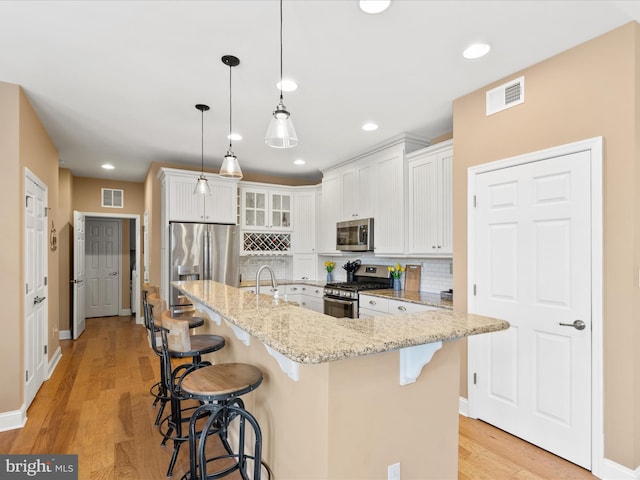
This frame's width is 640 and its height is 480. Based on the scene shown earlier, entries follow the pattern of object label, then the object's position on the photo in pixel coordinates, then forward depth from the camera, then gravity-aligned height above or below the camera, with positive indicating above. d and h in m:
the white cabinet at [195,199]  5.08 +0.62
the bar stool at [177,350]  2.08 -0.74
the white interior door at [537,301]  2.34 -0.43
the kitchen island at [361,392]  1.37 -0.67
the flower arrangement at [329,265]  5.97 -0.40
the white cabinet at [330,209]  5.41 +0.49
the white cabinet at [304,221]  6.23 +0.35
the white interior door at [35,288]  3.24 -0.46
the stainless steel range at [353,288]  4.48 -0.61
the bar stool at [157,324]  2.60 -0.71
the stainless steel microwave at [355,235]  4.66 +0.08
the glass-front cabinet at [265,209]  5.93 +0.55
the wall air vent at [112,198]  6.79 +0.83
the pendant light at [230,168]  2.96 +0.61
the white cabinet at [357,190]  4.73 +0.70
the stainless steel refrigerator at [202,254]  4.95 -0.19
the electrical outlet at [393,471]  1.54 -1.00
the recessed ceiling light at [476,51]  2.36 +1.28
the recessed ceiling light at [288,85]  2.84 +1.27
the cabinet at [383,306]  3.65 -0.72
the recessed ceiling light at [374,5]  1.91 +1.28
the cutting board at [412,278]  4.42 -0.46
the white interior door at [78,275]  5.72 -0.57
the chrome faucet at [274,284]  2.57 -0.31
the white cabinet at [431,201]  3.67 +0.43
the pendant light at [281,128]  1.88 +0.59
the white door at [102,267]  7.61 -0.56
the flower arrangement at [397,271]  4.58 -0.38
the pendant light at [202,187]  3.58 +0.54
